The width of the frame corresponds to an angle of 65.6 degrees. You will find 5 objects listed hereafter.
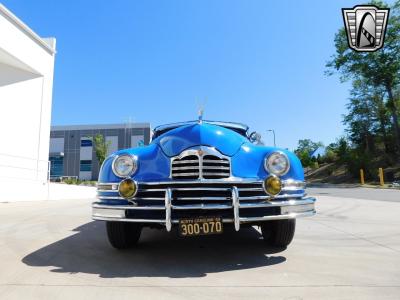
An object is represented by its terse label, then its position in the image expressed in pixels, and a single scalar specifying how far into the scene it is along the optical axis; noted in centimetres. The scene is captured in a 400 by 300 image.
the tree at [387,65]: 2734
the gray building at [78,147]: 4322
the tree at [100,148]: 3531
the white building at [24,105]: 1280
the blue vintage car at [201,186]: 279
